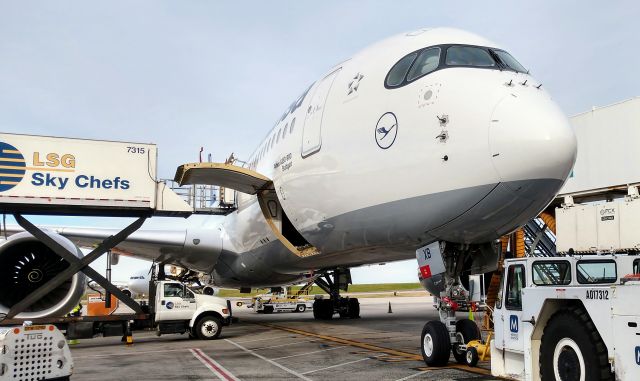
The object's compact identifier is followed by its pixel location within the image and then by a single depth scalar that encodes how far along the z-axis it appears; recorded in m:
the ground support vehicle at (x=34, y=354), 6.00
